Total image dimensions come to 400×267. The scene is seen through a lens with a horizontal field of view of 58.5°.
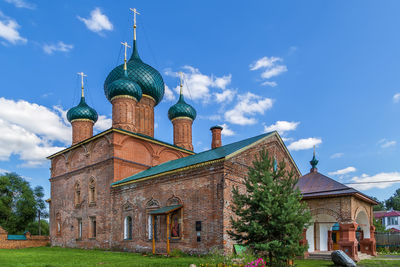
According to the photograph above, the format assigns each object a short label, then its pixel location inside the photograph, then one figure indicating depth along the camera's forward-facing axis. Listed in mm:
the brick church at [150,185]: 12500
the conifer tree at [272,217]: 8828
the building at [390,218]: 46256
